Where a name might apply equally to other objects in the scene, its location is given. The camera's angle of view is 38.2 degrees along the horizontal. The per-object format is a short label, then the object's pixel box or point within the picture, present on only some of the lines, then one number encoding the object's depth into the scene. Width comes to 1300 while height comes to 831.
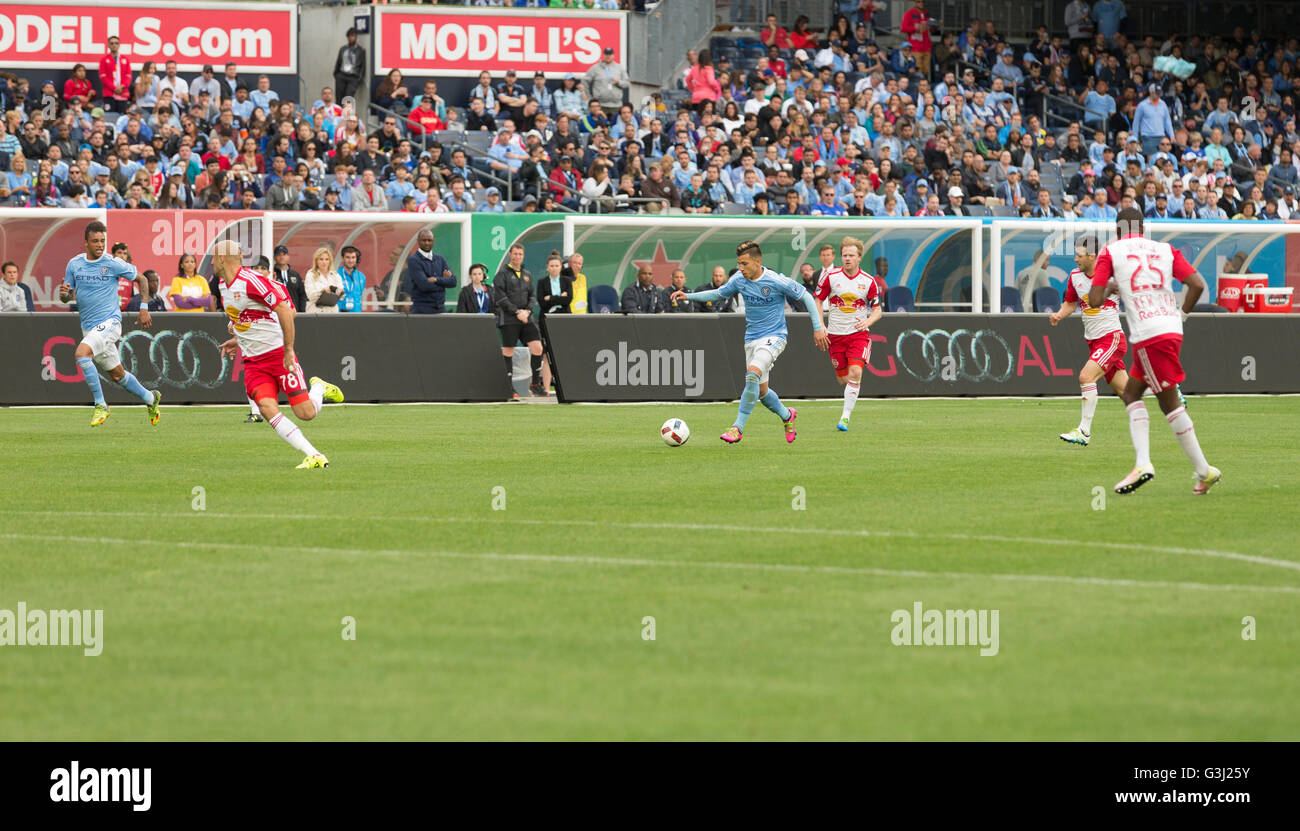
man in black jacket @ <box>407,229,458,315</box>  27.36
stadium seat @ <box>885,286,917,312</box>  31.06
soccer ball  18.25
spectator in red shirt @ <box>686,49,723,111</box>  38.00
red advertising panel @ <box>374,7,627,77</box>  37.12
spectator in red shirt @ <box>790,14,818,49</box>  41.00
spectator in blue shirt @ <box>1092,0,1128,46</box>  44.91
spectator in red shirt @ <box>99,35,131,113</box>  33.38
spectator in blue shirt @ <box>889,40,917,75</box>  41.31
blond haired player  21.56
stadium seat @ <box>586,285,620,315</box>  29.58
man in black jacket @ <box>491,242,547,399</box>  26.50
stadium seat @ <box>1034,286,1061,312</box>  31.67
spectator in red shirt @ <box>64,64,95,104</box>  32.97
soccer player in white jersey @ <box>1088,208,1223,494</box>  13.83
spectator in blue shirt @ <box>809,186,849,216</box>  33.62
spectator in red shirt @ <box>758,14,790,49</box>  40.94
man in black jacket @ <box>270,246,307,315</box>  26.23
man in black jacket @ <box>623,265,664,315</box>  28.30
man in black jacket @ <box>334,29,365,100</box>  35.78
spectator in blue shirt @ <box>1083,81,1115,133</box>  41.97
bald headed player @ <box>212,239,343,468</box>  16.88
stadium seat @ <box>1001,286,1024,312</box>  31.78
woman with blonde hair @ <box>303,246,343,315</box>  26.86
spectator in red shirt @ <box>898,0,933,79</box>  41.75
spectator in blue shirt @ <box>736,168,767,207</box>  34.22
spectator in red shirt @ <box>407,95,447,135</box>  35.25
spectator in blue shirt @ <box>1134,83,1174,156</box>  40.88
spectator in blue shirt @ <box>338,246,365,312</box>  27.47
